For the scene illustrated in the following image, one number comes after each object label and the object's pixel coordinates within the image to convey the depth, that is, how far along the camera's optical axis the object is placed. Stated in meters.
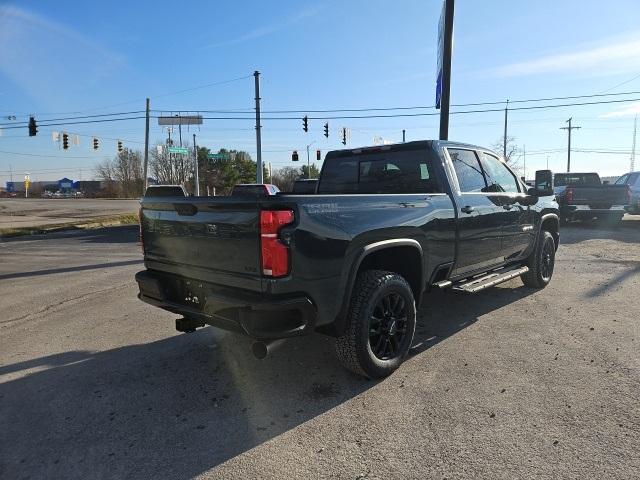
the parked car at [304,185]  7.60
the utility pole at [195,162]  38.03
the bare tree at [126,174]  94.44
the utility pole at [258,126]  29.04
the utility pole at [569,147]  70.38
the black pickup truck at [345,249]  3.13
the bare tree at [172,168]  81.58
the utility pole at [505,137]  54.38
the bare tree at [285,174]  105.69
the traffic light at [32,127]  32.78
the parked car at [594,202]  15.04
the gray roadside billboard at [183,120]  47.12
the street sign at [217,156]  45.28
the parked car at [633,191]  15.88
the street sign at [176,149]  41.31
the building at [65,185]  118.56
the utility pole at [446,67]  11.35
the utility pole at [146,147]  35.56
